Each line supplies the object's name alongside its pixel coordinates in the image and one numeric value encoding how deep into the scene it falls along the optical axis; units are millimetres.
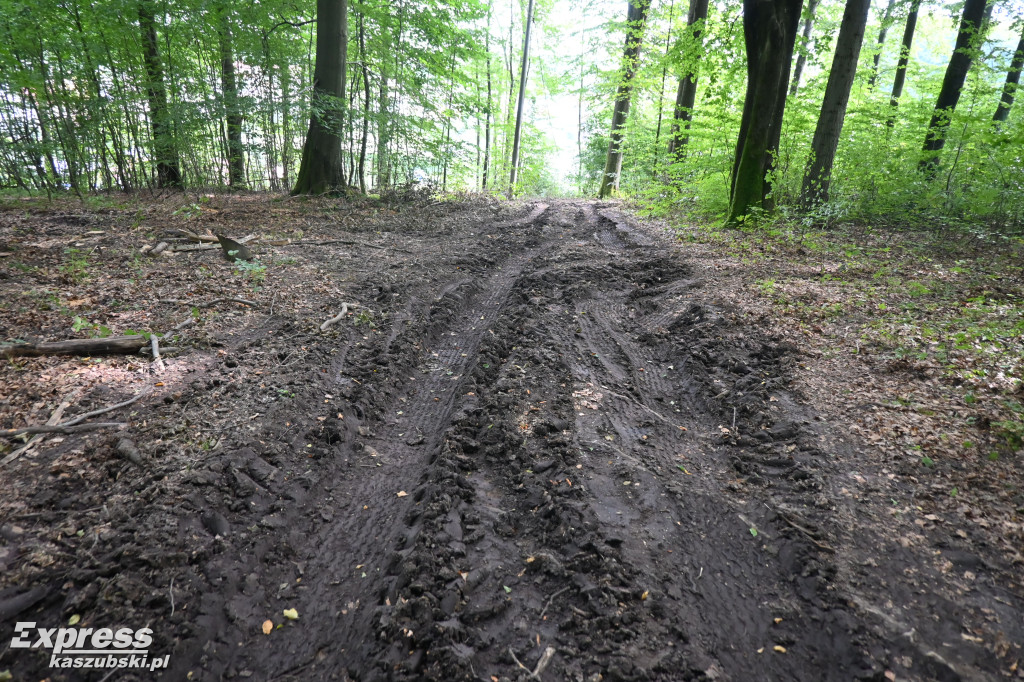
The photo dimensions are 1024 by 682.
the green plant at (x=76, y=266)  5433
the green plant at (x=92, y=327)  3967
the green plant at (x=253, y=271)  5715
